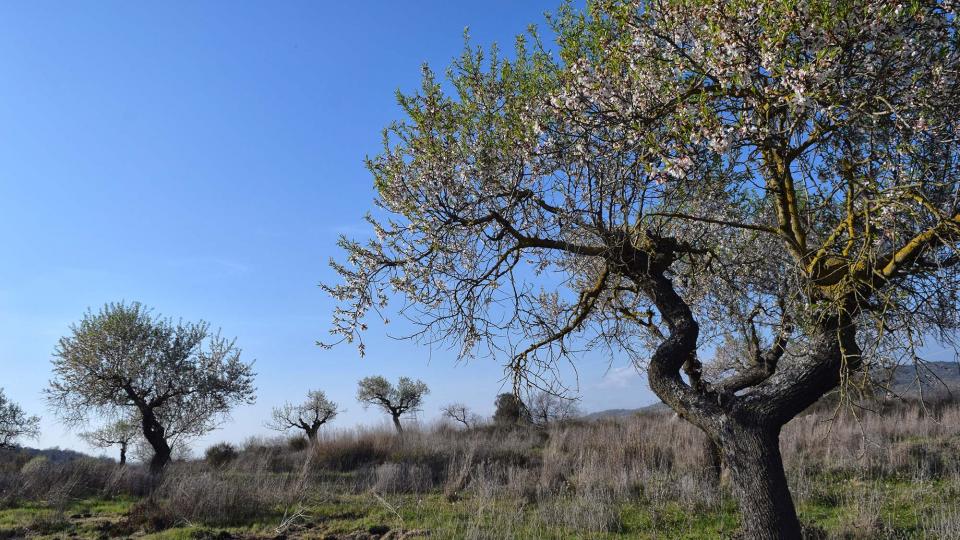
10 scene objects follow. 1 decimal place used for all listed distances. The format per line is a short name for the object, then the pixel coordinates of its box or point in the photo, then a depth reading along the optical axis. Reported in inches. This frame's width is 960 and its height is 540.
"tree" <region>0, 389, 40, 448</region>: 1481.3
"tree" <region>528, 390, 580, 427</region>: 1558.3
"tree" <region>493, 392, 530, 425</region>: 1312.7
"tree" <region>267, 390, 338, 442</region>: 1407.5
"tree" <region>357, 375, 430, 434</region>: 1785.2
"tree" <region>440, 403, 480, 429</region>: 1390.9
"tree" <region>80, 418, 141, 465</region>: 1208.8
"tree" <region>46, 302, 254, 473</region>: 950.4
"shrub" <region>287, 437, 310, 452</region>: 1012.5
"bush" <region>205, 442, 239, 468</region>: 938.1
